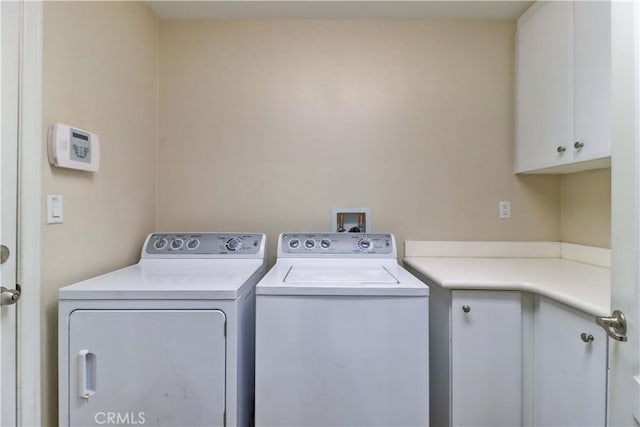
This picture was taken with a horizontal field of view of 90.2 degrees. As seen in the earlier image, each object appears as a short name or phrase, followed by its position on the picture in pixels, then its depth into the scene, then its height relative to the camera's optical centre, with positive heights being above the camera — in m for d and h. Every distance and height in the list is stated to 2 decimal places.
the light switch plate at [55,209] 1.21 +0.01
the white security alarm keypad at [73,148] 1.21 +0.26
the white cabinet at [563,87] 1.37 +0.63
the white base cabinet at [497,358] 1.30 -0.60
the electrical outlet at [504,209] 2.04 +0.03
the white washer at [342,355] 1.18 -0.53
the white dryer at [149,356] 1.12 -0.51
